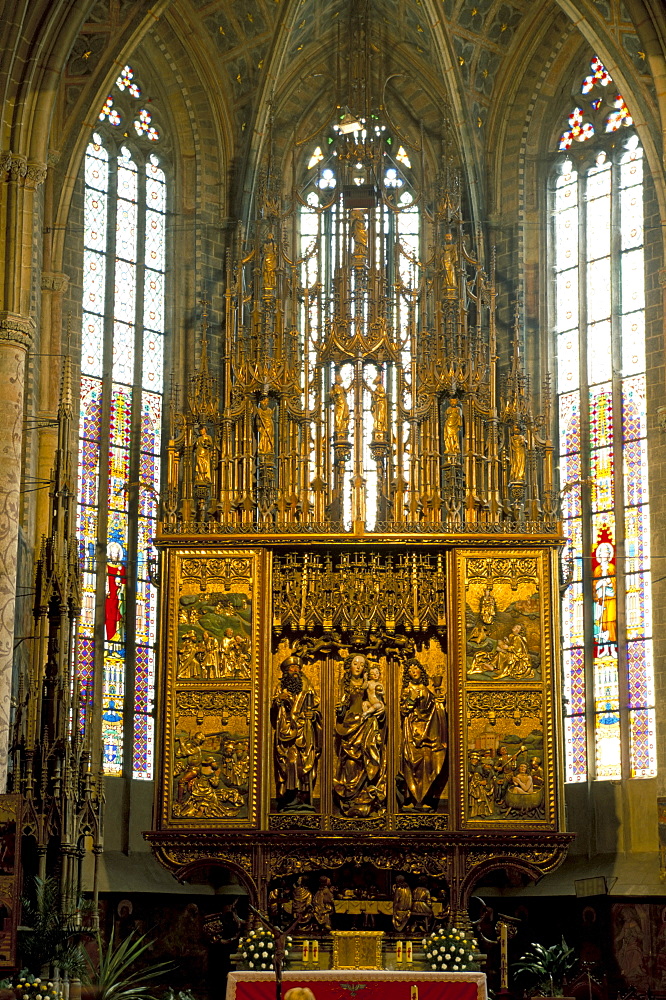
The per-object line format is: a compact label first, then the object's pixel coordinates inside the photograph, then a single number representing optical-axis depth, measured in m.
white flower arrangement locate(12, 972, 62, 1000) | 16.64
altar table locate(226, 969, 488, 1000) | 19.03
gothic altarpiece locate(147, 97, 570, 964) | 20.38
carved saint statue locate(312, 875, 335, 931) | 20.30
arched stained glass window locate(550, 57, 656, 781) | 23.14
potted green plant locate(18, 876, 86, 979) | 17.25
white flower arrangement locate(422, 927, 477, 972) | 19.50
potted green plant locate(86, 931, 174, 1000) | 17.58
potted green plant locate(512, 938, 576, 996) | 20.78
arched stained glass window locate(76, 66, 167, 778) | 23.45
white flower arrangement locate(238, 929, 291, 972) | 19.73
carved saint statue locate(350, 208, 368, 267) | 21.95
